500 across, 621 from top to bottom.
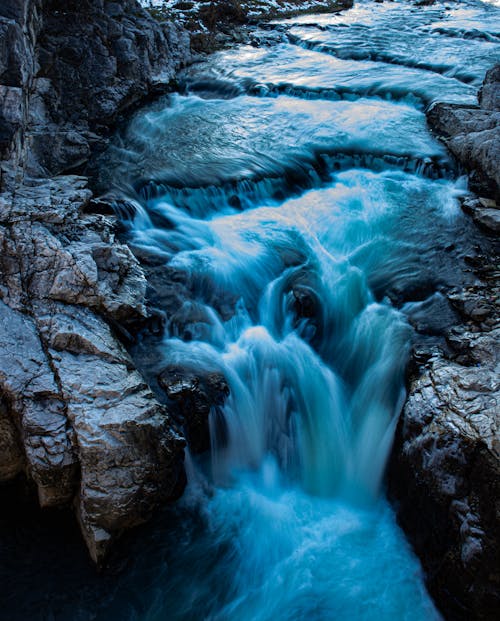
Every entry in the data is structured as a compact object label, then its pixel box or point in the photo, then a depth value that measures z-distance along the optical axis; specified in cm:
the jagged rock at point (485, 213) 816
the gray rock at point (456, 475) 423
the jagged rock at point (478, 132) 920
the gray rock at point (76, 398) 478
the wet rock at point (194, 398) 565
